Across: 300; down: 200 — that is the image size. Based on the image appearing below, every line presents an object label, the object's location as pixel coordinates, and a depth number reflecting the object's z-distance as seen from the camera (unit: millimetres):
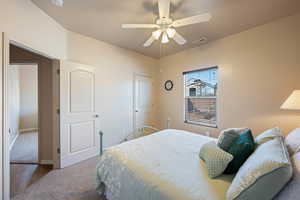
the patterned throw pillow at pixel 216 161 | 1146
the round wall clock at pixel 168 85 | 4207
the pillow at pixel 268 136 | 1370
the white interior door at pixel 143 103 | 4078
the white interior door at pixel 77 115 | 2643
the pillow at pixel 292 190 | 731
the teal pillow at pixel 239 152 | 1181
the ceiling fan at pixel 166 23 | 1722
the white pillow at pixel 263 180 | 785
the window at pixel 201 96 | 3346
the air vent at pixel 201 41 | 3076
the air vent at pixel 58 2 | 1636
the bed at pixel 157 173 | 1000
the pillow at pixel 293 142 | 1211
